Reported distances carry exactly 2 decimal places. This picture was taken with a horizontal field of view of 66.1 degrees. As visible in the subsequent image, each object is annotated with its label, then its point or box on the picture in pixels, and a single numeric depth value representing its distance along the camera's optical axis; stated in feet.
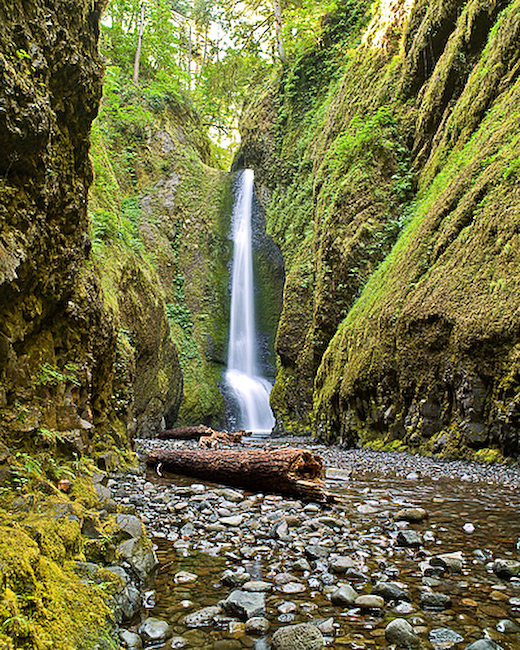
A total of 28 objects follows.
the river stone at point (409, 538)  9.90
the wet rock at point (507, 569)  7.85
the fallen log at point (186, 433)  37.81
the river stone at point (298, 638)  5.67
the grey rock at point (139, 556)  7.68
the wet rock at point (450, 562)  8.27
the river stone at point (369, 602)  6.87
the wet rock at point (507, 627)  6.06
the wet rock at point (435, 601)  6.86
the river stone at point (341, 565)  8.40
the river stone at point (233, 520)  11.92
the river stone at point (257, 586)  7.64
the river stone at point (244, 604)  6.75
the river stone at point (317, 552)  9.22
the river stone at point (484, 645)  5.46
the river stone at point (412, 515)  11.71
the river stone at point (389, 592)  7.16
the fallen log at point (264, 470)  15.42
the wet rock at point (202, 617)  6.45
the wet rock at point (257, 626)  6.23
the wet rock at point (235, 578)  7.92
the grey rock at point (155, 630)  5.88
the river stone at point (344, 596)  7.04
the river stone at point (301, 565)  8.62
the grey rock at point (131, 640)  5.53
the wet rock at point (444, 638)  5.74
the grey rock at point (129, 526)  8.36
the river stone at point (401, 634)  5.80
